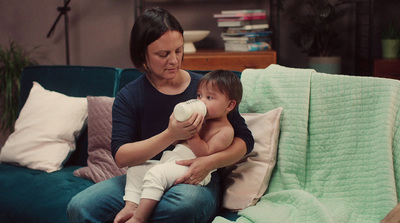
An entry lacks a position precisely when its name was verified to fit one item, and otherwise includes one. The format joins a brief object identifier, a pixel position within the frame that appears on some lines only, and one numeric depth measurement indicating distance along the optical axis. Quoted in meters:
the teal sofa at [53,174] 1.98
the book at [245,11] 3.32
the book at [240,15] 3.31
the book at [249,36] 3.32
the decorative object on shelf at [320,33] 3.34
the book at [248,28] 3.32
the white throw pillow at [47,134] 2.30
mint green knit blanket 1.63
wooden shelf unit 3.24
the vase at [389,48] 3.35
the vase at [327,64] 3.41
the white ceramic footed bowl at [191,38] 3.32
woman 1.52
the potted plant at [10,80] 3.59
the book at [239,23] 3.32
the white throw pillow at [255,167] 1.73
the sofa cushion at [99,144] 2.13
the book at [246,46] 3.31
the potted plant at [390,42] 3.35
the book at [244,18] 3.31
